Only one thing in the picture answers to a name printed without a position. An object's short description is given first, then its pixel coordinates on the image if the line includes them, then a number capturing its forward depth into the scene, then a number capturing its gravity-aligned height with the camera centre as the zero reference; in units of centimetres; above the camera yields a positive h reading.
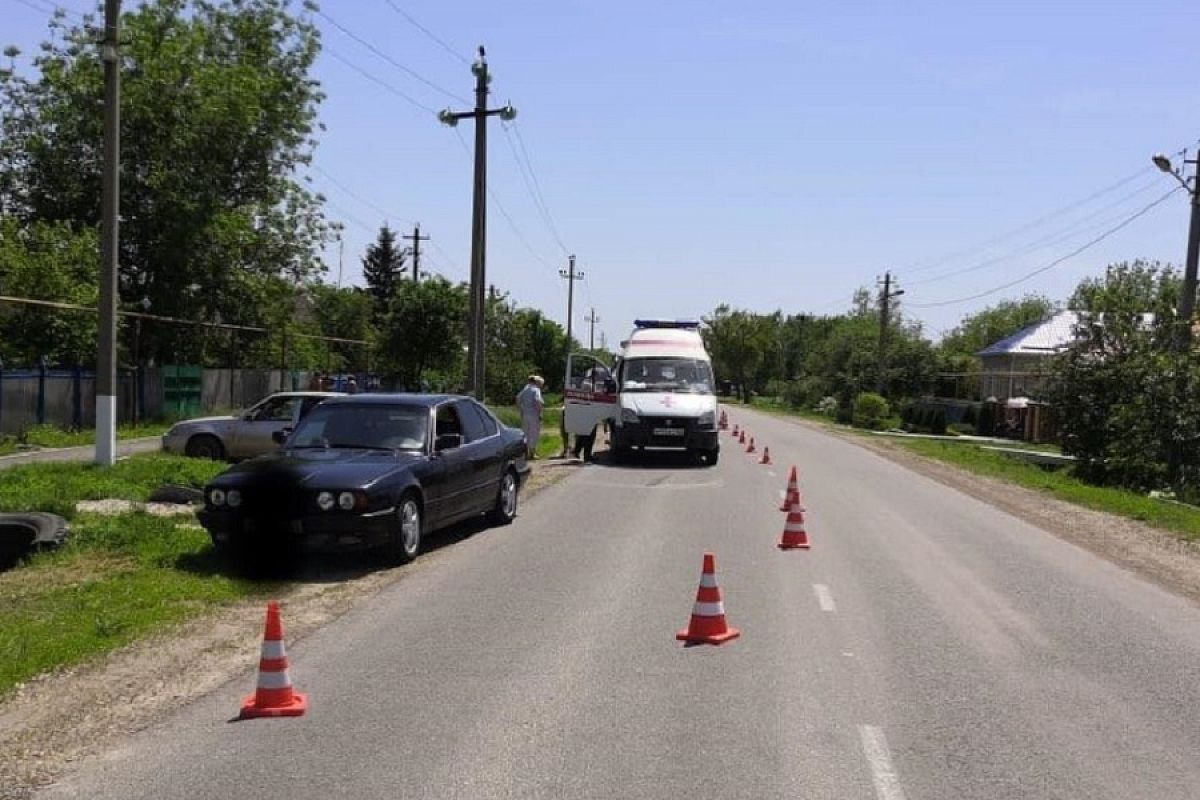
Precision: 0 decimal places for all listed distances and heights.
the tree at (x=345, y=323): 4819 +220
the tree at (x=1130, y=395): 2506 +1
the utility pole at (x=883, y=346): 6718 +227
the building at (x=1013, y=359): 6506 +185
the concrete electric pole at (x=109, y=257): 1652 +139
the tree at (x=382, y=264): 8762 +760
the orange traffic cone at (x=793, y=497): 1273 -130
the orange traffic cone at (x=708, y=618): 764 -160
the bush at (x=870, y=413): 5984 -145
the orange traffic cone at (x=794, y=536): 1217 -163
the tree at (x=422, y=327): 4031 +137
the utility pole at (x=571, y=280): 7802 +652
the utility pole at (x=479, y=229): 2425 +290
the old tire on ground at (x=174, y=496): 1385 -168
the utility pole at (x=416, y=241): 6212 +673
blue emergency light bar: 2739 +123
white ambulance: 2306 -49
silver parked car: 1942 -126
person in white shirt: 2142 -65
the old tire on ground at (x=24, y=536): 1026 -167
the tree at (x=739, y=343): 11600 +366
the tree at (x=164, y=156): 3250 +575
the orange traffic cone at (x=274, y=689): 591 -170
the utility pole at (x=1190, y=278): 2712 +293
